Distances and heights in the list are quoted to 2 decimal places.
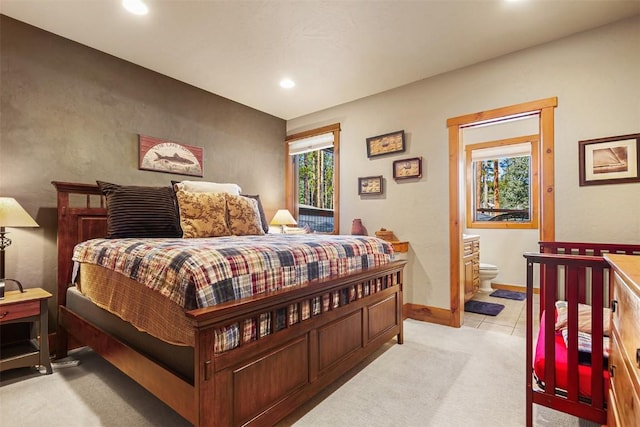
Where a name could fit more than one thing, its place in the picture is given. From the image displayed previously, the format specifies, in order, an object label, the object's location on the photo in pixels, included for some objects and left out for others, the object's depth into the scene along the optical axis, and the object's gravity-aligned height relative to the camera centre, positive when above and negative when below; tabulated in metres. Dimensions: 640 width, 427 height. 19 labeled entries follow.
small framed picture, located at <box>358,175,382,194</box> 3.75 +0.36
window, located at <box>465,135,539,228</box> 4.63 +0.47
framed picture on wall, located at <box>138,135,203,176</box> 3.14 +0.63
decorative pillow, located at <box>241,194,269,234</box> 3.27 -0.05
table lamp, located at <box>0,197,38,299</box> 2.06 -0.02
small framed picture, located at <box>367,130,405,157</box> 3.54 +0.82
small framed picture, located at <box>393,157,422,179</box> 3.41 +0.51
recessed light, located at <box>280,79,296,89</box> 3.43 +1.47
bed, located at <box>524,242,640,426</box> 1.32 -0.65
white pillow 2.89 +0.27
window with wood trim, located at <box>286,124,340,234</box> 4.60 +0.49
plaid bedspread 1.32 -0.25
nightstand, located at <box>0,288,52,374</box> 2.04 -0.71
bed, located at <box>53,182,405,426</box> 1.28 -0.64
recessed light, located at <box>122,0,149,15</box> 2.21 +1.52
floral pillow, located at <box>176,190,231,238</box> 2.53 +0.00
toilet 4.36 -0.84
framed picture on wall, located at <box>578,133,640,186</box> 2.30 +0.40
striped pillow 2.30 +0.03
